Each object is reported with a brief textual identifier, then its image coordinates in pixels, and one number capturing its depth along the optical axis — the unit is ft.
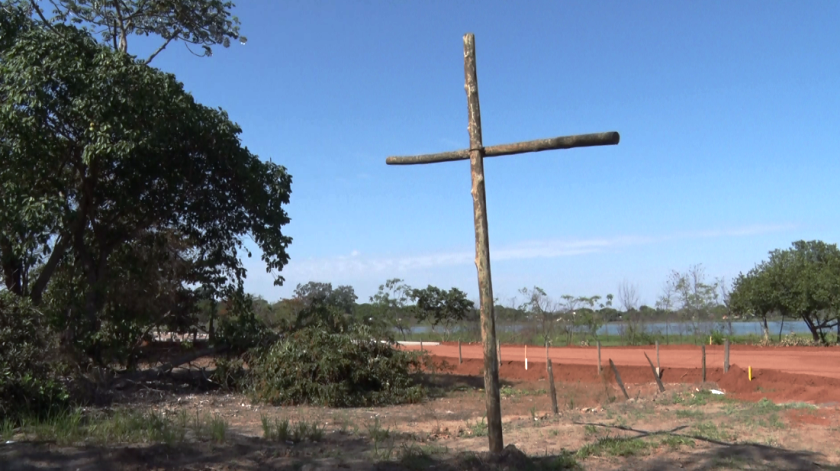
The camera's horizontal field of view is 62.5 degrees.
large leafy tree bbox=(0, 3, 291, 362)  43.14
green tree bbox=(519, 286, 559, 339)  133.11
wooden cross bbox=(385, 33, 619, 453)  25.08
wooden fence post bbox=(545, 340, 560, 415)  40.06
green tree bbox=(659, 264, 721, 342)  134.21
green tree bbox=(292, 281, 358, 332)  56.03
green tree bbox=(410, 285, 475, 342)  133.39
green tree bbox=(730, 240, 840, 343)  98.17
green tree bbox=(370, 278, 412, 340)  132.36
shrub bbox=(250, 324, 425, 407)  48.26
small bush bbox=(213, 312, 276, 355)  53.72
